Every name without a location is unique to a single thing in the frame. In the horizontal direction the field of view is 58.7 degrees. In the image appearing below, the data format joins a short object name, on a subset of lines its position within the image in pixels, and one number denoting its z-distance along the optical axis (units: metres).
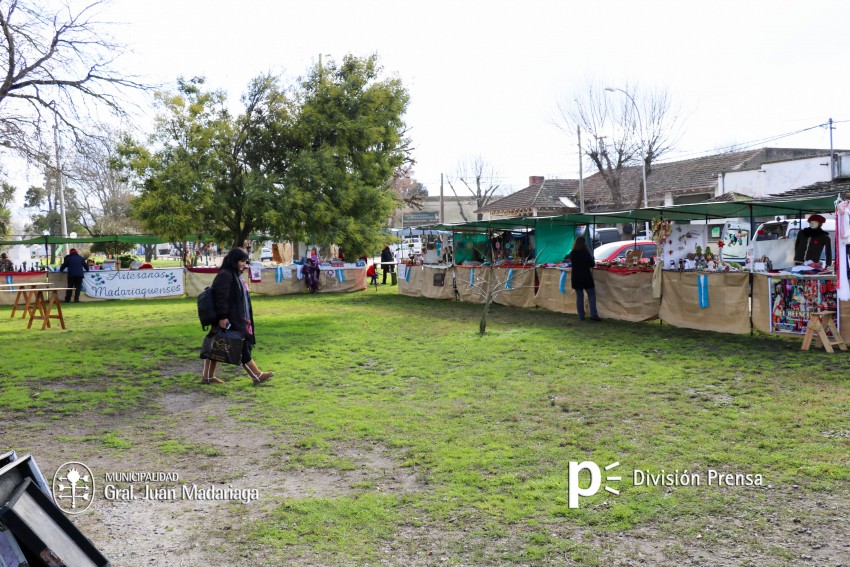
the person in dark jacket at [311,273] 26.63
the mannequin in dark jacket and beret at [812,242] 11.91
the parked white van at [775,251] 12.52
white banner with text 25.84
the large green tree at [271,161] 24.20
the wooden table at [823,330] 10.44
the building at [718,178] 35.75
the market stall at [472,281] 20.27
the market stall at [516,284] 18.28
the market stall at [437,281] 22.28
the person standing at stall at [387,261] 30.55
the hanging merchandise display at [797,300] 10.97
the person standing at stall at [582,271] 15.24
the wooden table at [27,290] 16.54
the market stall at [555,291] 16.80
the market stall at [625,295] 14.63
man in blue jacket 25.33
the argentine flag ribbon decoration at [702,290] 13.09
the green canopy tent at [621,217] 12.53
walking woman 8.92
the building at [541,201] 49.91
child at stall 29.34
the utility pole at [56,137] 15.24
